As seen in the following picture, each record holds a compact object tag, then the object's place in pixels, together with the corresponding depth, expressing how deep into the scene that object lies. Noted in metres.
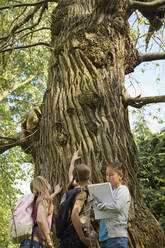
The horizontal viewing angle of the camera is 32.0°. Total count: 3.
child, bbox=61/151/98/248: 2.63
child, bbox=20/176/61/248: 2.74
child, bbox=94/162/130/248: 2.50
